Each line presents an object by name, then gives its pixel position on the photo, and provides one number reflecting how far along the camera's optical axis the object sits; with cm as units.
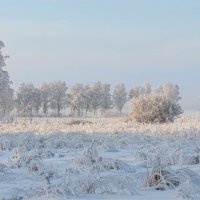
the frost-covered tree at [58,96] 12988
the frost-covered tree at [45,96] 12731
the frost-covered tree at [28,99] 11582
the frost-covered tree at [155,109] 3030
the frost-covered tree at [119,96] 14477
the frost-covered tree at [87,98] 12694
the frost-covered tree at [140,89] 14850
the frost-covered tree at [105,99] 13188
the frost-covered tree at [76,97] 12694
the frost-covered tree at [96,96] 12815
